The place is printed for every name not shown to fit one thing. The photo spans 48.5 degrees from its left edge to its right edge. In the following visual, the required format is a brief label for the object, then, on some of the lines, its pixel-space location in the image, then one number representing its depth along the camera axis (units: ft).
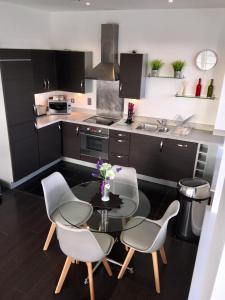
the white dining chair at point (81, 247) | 6.70
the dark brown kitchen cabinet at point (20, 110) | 11.93
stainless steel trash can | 10.03
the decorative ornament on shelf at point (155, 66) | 14.11
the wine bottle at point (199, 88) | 13.50
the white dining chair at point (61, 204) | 8.66
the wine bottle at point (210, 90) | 13.20
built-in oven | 15.04
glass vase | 8.39
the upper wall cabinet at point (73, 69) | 15.38
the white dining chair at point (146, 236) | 7.68
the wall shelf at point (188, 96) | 13.46
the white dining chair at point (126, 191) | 8.50
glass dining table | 7.95
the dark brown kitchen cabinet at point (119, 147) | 14.47
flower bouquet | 8.16
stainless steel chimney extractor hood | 14.56
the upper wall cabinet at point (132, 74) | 13.92
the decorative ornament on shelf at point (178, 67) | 13.48
